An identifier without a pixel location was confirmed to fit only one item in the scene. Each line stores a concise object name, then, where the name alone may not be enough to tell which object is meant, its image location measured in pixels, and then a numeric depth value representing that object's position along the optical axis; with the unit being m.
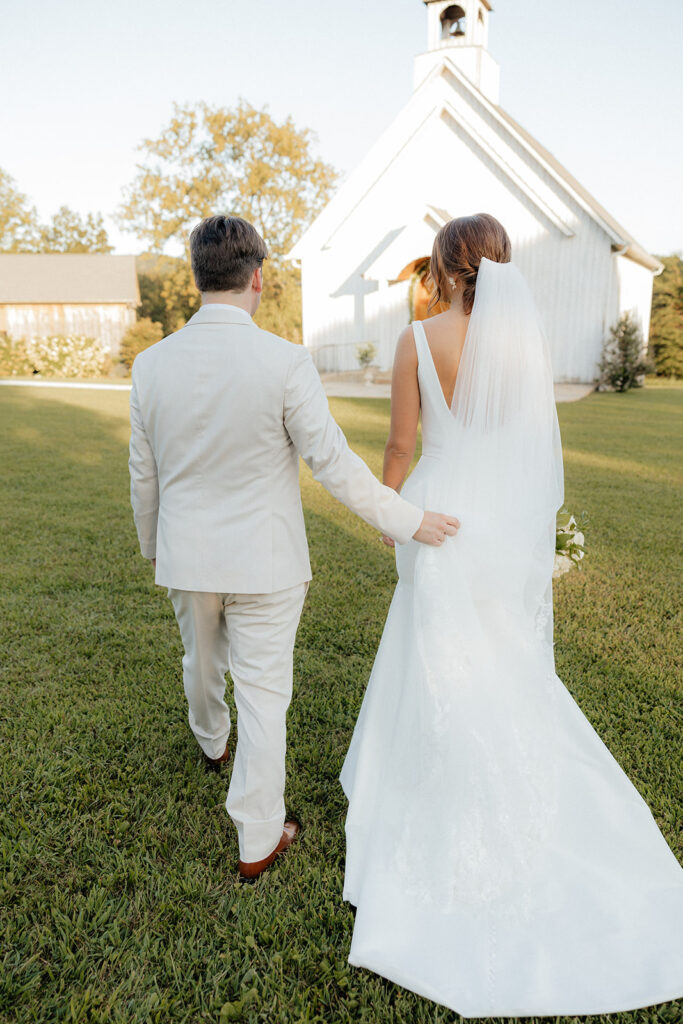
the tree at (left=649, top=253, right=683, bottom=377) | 29.50
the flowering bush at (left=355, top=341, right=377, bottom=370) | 22.34
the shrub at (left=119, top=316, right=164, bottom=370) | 32.66
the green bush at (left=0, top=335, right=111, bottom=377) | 28.77
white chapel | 20.33
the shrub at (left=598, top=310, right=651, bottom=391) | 20.73
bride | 2.15
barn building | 37.91
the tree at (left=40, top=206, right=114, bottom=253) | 54.47
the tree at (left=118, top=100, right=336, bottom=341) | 37.75
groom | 2.12
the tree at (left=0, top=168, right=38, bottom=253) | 52.72
